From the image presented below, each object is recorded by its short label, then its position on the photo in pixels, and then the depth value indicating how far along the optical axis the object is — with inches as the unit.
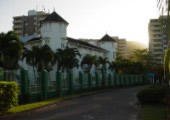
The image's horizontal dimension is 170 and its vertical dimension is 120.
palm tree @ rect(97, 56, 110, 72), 2073.8
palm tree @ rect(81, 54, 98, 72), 1892.5
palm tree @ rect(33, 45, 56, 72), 1450.6
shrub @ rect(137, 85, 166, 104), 557.2
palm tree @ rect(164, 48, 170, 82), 218.4
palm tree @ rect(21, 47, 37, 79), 1474.3
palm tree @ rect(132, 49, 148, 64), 2810.0
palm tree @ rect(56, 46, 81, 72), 1625.5
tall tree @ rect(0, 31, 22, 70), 1106.7
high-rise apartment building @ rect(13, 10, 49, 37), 3168.2
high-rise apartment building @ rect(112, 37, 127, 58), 4616.2
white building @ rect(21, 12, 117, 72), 1733.6
